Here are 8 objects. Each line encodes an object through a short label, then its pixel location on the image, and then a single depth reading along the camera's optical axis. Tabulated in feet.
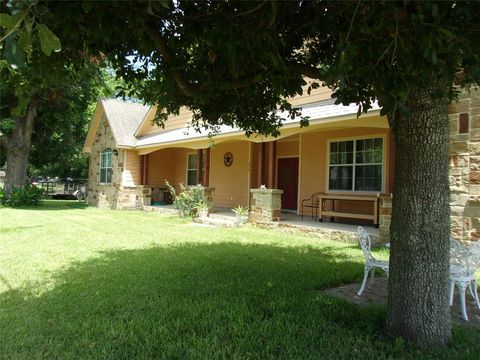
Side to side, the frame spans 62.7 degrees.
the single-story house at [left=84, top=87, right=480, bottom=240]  24.49
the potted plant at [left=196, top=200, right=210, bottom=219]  45.73
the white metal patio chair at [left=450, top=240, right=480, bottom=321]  14.52
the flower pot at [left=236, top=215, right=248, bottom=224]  41.68
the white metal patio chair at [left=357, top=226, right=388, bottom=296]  16.48
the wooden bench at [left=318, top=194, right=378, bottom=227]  33.58
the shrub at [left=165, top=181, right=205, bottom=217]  47.78
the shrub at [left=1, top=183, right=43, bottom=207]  60.90
